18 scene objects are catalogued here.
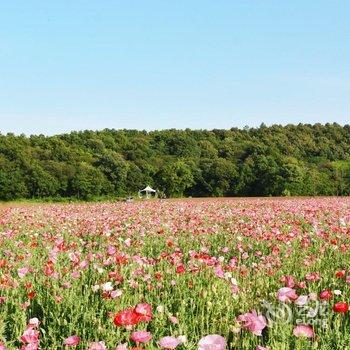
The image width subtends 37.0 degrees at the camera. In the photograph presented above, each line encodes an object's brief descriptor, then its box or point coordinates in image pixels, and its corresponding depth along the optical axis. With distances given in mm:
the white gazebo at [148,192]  72275
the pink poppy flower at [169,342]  2482
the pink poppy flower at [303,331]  2988
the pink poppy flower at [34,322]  3589
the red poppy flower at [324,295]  3887
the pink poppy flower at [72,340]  2803
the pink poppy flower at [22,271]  5102
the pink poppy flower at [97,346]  2705
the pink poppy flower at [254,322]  3054
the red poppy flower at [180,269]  4943
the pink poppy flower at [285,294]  3660
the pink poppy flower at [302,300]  3637
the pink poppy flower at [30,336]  2939
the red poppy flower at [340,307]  3082
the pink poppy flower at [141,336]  2680
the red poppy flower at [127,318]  2797
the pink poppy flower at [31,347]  2744
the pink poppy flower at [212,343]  2281
